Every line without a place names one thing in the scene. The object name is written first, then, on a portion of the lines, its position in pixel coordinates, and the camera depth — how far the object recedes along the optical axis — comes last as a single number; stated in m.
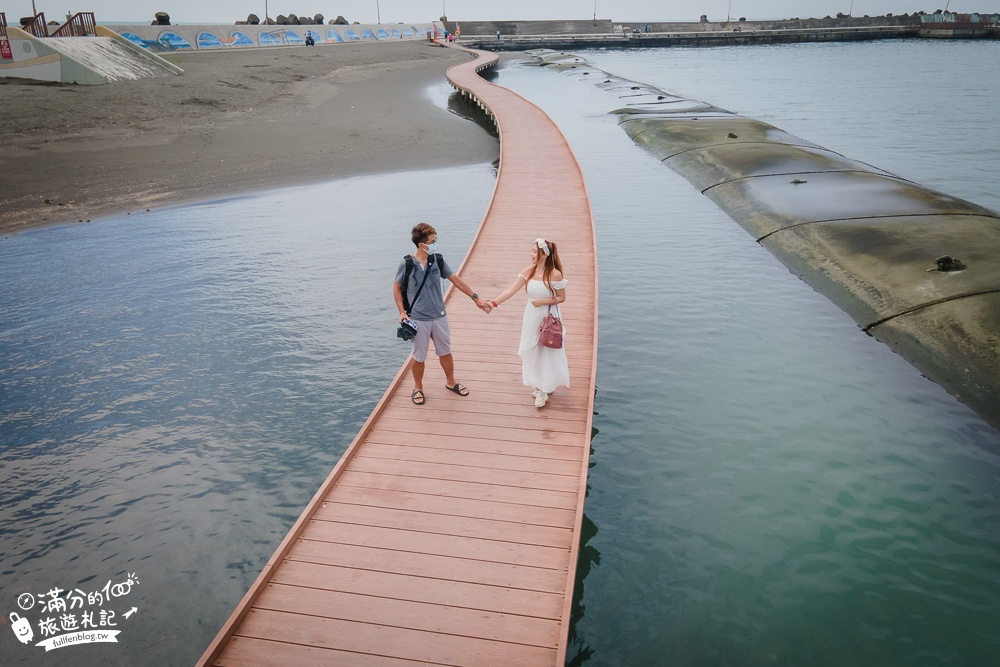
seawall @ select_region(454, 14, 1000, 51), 98.75
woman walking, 7.31
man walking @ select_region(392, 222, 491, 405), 7.28
